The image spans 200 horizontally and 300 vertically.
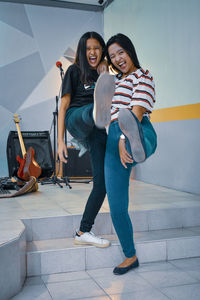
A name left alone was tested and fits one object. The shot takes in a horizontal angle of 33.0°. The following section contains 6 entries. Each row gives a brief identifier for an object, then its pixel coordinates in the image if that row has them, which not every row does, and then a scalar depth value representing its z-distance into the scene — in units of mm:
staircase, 2016
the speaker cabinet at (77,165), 4828
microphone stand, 4095
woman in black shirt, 1659
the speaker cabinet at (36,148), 4934
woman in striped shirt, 1630
